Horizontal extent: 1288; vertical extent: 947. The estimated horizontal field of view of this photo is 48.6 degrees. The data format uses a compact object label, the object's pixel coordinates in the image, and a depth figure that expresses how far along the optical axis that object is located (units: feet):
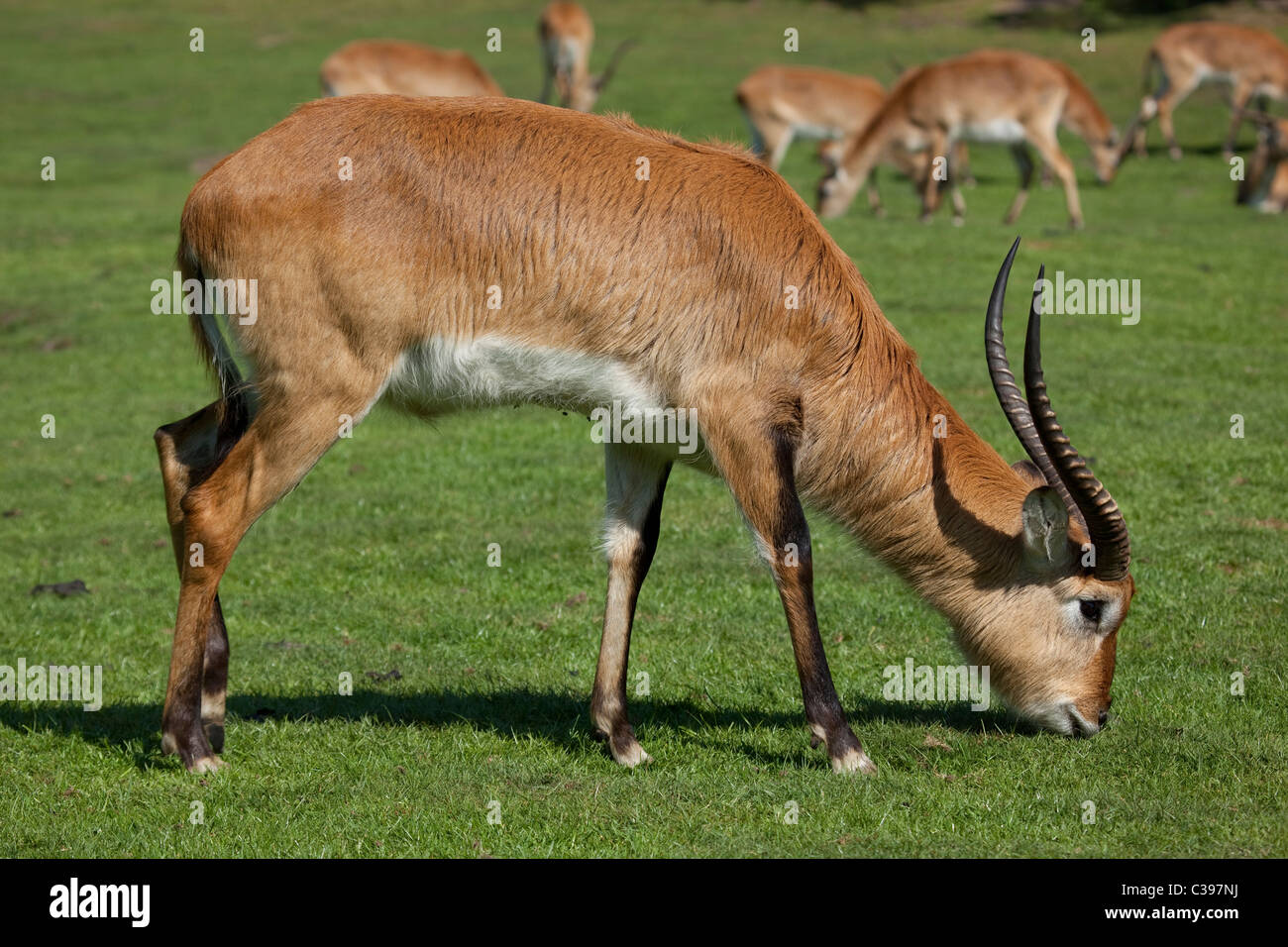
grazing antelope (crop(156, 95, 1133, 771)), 17.60
